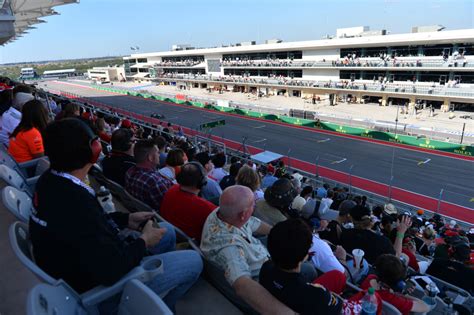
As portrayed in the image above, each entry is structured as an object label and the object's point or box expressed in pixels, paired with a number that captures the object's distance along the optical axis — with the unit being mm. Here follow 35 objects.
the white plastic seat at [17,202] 2404
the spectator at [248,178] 4697
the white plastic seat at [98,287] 1812
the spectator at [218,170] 7045
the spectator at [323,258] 3449
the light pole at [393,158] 23797
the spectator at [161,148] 6961
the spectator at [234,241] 2553
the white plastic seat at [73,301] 1537
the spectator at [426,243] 7098
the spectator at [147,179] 3926
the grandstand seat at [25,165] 4093
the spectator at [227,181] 6367
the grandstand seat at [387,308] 2891
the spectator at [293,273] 2197
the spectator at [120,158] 4734
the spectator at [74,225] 1966
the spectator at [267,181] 9700
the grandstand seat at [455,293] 4332
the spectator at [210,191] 4852
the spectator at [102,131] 8578
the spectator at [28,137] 4754
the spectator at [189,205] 3363
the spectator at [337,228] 4922
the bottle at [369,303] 2750
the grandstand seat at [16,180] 3279
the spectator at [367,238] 4469
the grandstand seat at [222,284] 2684
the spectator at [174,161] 5499
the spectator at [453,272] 4945
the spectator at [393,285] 3150
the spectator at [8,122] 5953
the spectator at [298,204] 6224
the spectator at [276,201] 4332
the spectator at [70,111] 6859
